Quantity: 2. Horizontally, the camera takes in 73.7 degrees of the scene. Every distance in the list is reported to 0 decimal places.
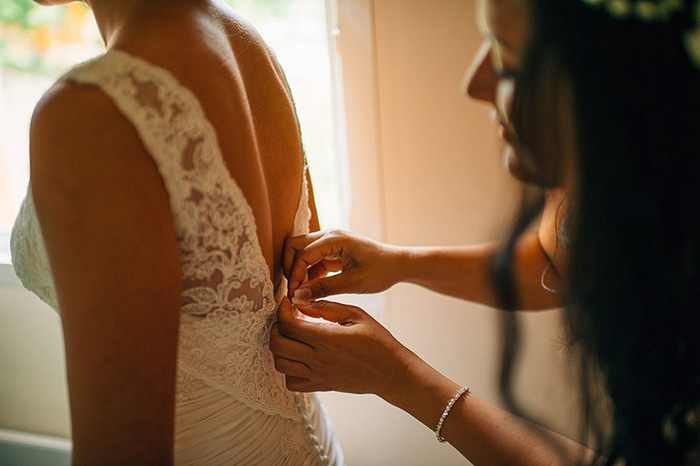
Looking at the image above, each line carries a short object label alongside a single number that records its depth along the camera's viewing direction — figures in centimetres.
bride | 47
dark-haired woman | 54
